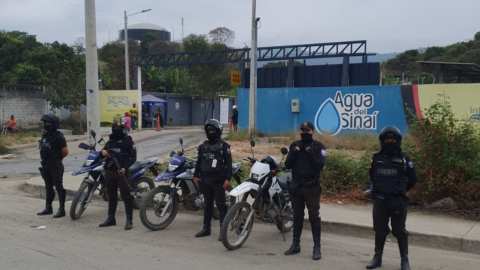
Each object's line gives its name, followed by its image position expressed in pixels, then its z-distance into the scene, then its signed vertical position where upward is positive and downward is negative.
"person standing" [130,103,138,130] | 29.53 -0.05
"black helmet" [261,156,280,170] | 7.02 -0.71
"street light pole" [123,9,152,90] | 31.83 +3.43
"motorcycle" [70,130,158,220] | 8.15 -1.18
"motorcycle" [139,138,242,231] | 7.51 -1.33
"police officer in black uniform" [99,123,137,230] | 7.70 -0.88
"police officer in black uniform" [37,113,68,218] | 8.31 -0.71
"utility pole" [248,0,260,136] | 21.80 +1.18
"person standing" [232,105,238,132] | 25.45 -0.36
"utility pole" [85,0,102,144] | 11.85 +1.04
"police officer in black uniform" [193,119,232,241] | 7.03 -0.83
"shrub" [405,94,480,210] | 8.12 -0.79
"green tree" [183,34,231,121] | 39.97 +3.08
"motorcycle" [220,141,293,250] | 6.47 -1.30
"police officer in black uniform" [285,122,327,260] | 6.11 -0.78
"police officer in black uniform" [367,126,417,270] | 5.49 -0.83
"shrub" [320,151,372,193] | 9.49 -1.25
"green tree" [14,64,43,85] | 39.78 +3.10
